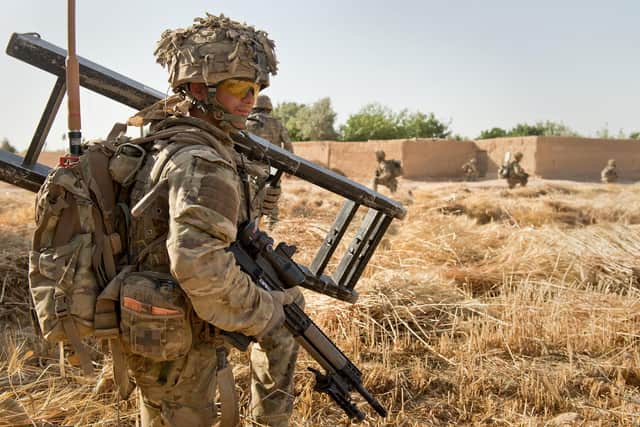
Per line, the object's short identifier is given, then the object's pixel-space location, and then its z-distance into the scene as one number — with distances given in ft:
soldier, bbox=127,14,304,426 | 5.74
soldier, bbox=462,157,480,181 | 72.02
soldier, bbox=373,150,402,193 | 48.19
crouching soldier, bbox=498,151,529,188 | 56.95
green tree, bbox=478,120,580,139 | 125.39
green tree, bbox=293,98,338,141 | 126.31
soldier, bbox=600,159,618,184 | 66.74
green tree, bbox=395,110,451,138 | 122.01
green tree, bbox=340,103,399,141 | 117.29
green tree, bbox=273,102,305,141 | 142.61
